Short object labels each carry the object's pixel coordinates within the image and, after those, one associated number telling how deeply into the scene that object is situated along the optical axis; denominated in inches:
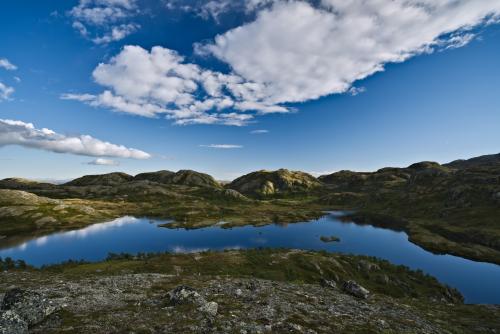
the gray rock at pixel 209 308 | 968.3
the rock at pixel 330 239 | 5140.8
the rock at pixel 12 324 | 708.0
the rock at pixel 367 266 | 3029.0
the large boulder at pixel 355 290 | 1539.1
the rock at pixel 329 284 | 1948.3
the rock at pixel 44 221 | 6200.8
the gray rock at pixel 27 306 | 810.2
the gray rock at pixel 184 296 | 1047.0
